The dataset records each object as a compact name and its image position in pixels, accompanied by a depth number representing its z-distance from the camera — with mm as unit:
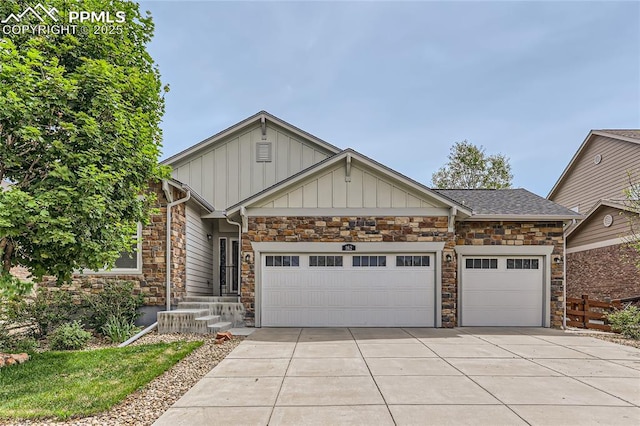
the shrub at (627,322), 9664
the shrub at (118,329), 8633
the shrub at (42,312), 8469
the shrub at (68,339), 7883
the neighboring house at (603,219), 14109
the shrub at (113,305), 9320
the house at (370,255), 10336
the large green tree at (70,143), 5340
